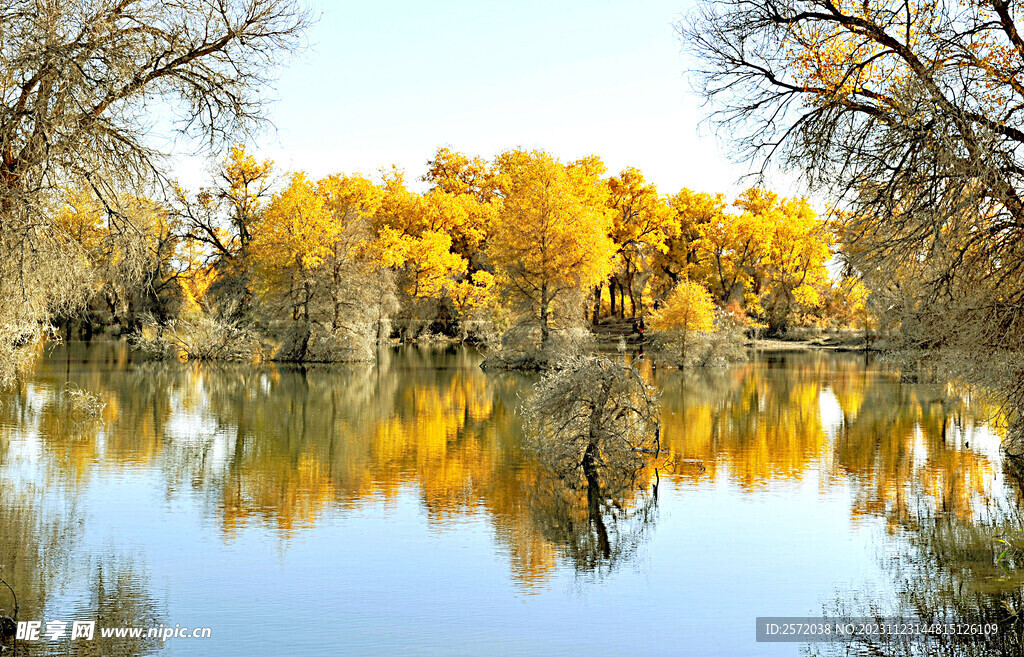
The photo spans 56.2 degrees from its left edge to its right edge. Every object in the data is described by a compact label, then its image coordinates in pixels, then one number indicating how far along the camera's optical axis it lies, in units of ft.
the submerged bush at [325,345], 123.95
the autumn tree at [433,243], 166.30
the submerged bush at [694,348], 124.98
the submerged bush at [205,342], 122.21
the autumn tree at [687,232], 185.68
